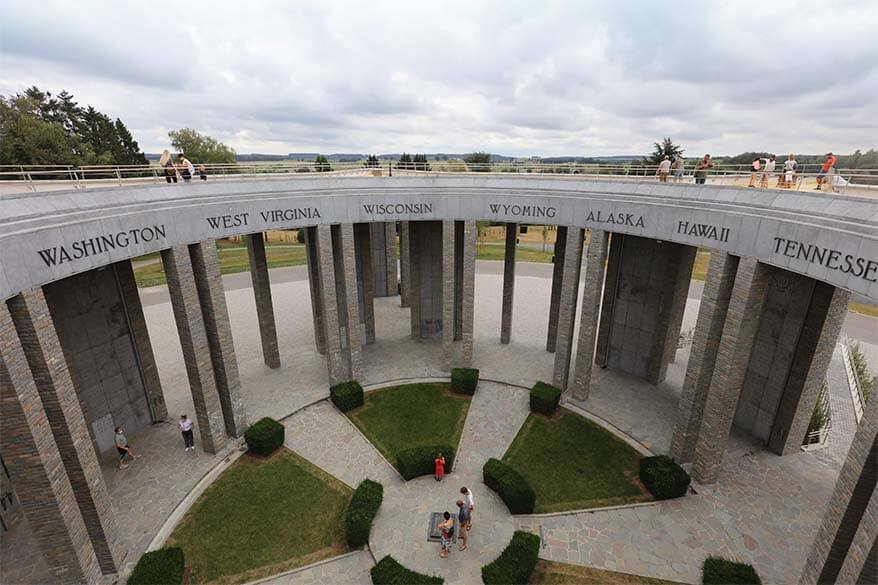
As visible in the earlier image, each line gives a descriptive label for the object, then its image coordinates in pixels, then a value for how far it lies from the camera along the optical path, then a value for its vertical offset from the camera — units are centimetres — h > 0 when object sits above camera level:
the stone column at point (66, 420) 1114 -729
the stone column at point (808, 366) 1642 -840
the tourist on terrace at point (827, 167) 1688 -41
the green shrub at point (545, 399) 2097 -1173
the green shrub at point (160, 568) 1212 -1168
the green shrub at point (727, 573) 1204 -1166
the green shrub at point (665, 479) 1605 -1196
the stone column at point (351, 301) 2178 -754
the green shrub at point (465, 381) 2275 -1173
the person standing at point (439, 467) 1692 -1210
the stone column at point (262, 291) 2350 -740
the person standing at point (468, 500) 1419 -1127
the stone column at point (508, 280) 2717 -783
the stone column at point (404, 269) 3547 -938
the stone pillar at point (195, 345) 1619 -746
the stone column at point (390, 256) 3631 -872
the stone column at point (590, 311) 2011 -747
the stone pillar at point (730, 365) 1461 -744
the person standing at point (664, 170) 2083 -65
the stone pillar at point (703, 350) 1559 -736
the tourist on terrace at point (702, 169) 1992 -58
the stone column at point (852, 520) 947 -856
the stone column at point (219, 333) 1712 -731
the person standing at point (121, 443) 1744 -1151
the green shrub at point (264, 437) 1814 -1175
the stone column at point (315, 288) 2398 -780
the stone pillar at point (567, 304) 2077 -736
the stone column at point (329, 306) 2112 -751
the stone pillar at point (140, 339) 1852 -824
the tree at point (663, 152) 5738 +59
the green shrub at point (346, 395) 2145 -1184
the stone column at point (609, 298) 2406 -821
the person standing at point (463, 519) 1410 -1180
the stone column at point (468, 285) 2300 -698
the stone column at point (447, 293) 2291 -748
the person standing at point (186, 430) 1816 -1143
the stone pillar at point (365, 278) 2768 -779
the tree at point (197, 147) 8244 +181
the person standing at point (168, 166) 1861 -42
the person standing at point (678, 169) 2061 -59
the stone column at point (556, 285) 2542 -790
